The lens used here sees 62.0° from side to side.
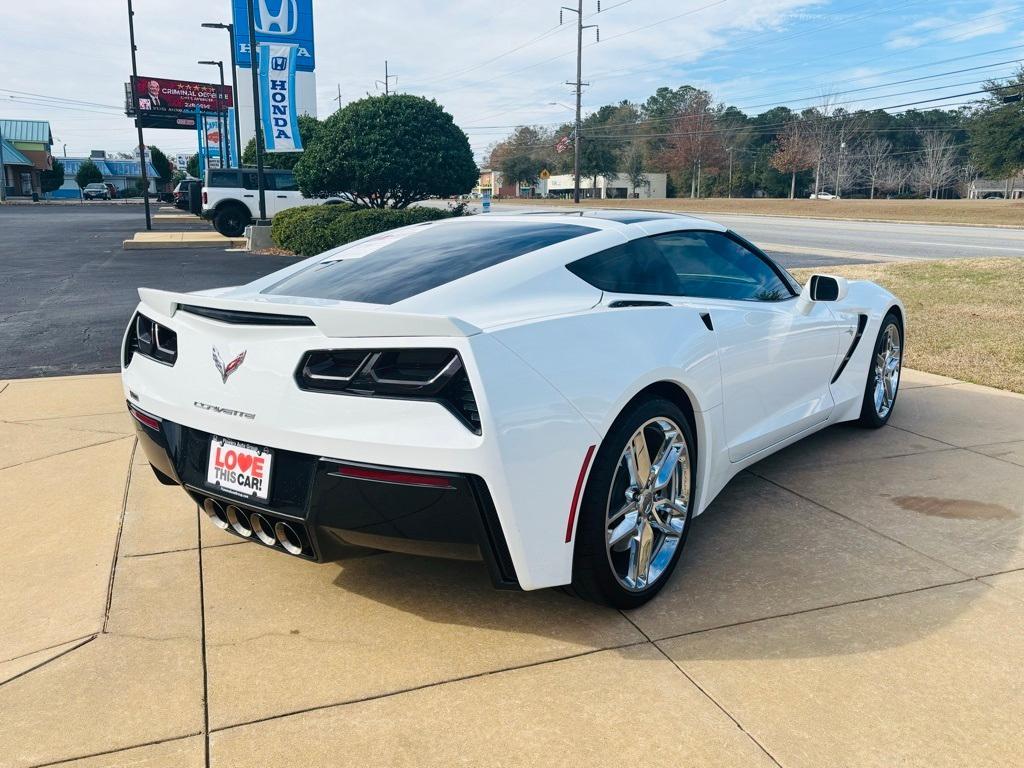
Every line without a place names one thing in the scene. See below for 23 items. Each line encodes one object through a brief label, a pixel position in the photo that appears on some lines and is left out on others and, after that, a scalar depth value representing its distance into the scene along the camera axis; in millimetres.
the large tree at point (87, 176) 102438
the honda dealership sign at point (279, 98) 21000
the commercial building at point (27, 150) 88812
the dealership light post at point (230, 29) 28902
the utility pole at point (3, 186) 75725
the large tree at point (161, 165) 104281
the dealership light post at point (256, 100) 20016
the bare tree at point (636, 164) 104688
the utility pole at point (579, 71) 61531
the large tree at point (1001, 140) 55000
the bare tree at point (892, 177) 82812
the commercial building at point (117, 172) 116375
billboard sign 78812
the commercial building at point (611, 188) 107875
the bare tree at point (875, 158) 83438
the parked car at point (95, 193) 86500
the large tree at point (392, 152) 18922
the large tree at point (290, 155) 32156
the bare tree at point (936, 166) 82188
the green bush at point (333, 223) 17250
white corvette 2512
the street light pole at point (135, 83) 28203
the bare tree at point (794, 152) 83438
